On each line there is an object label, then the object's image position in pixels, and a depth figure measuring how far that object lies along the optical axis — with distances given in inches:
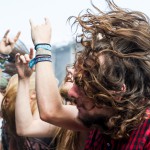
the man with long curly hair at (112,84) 97.5
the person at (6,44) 133.2
